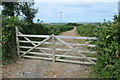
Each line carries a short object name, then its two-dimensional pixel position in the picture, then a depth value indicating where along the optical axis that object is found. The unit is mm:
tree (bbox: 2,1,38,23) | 10148
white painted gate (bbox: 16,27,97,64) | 4102
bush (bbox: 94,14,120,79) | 2955
